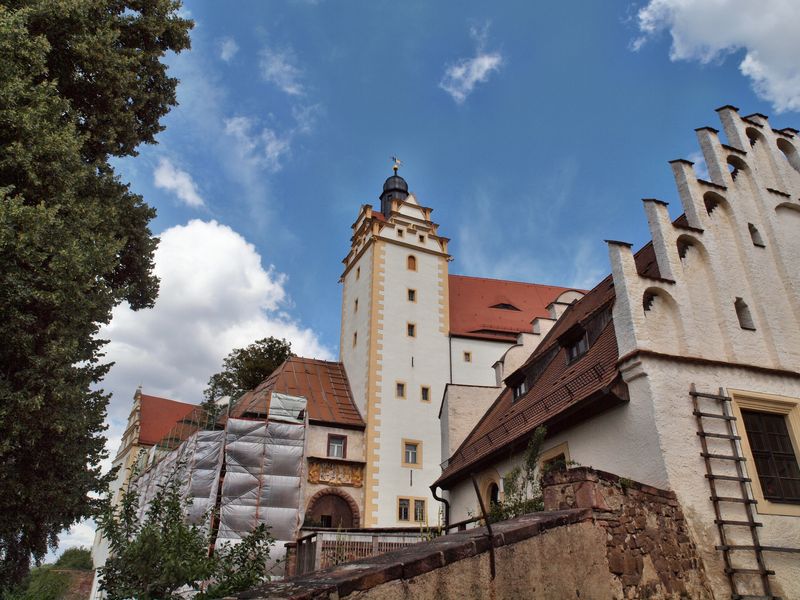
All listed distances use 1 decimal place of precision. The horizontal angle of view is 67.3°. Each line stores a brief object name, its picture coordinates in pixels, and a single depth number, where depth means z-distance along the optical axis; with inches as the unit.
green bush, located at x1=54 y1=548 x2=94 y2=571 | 1982.0
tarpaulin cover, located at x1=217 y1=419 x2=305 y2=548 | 896.3
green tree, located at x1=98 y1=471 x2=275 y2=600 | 211.9
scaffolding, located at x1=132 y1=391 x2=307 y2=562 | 898.1
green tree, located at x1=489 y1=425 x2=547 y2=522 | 320.5
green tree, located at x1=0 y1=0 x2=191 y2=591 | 332.8
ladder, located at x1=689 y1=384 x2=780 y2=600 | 290.2
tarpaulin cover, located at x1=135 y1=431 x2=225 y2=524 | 904.9
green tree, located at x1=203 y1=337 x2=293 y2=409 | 1354.6
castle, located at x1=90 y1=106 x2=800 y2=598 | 308.5
